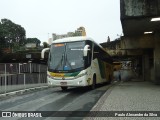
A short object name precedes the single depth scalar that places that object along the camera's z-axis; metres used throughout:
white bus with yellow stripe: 8.89
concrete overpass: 8.23
